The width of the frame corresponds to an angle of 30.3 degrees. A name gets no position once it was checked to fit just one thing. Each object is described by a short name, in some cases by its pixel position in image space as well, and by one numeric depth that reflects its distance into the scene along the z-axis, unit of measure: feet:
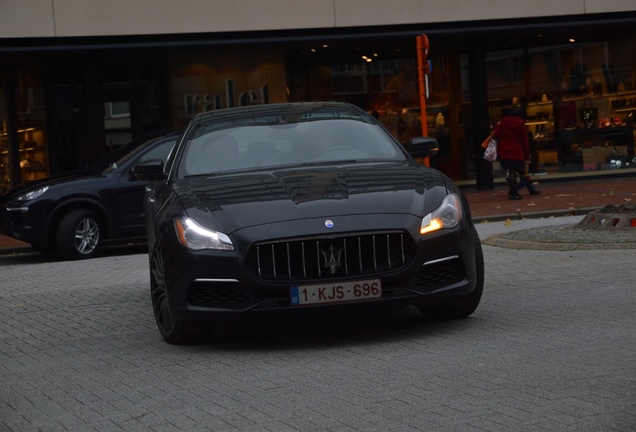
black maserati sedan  23.34
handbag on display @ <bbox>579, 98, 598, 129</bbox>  91.04
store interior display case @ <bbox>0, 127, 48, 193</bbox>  81.46
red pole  60.29
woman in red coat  71.41
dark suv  52.65
